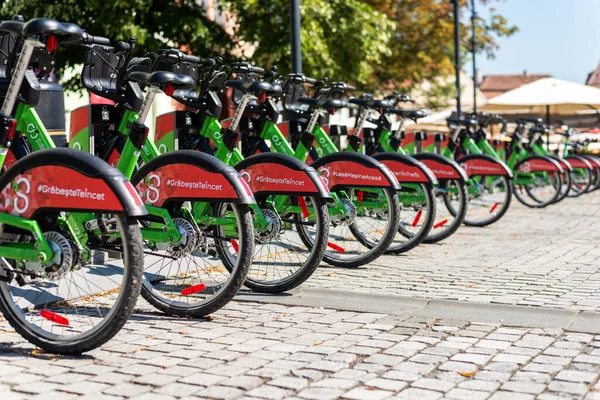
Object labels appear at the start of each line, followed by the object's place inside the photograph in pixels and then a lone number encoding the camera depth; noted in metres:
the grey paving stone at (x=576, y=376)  4.35
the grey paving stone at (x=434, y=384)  4.20
